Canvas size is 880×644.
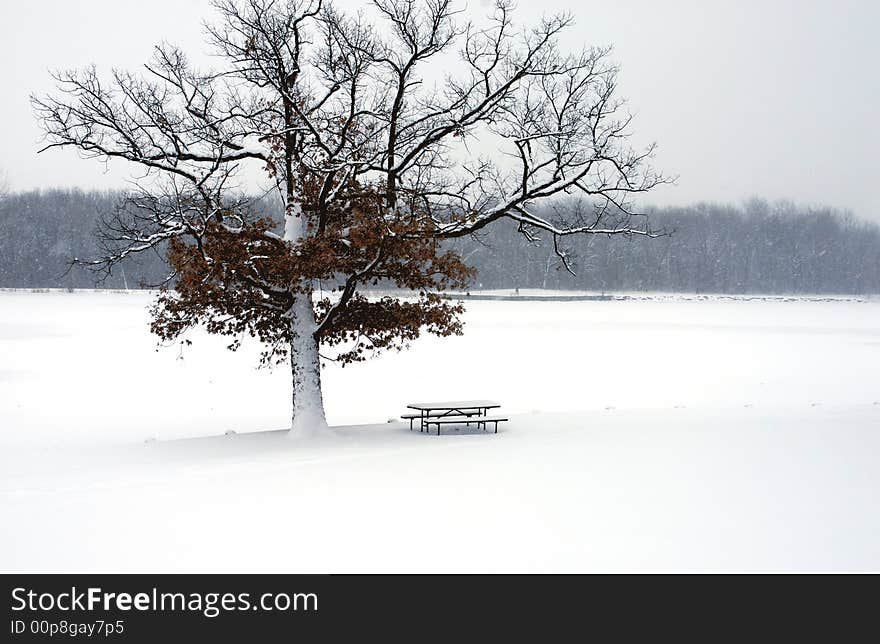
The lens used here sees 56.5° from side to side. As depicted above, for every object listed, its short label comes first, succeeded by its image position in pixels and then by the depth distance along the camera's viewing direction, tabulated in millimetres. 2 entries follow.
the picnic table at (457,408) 16078
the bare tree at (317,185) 14953
